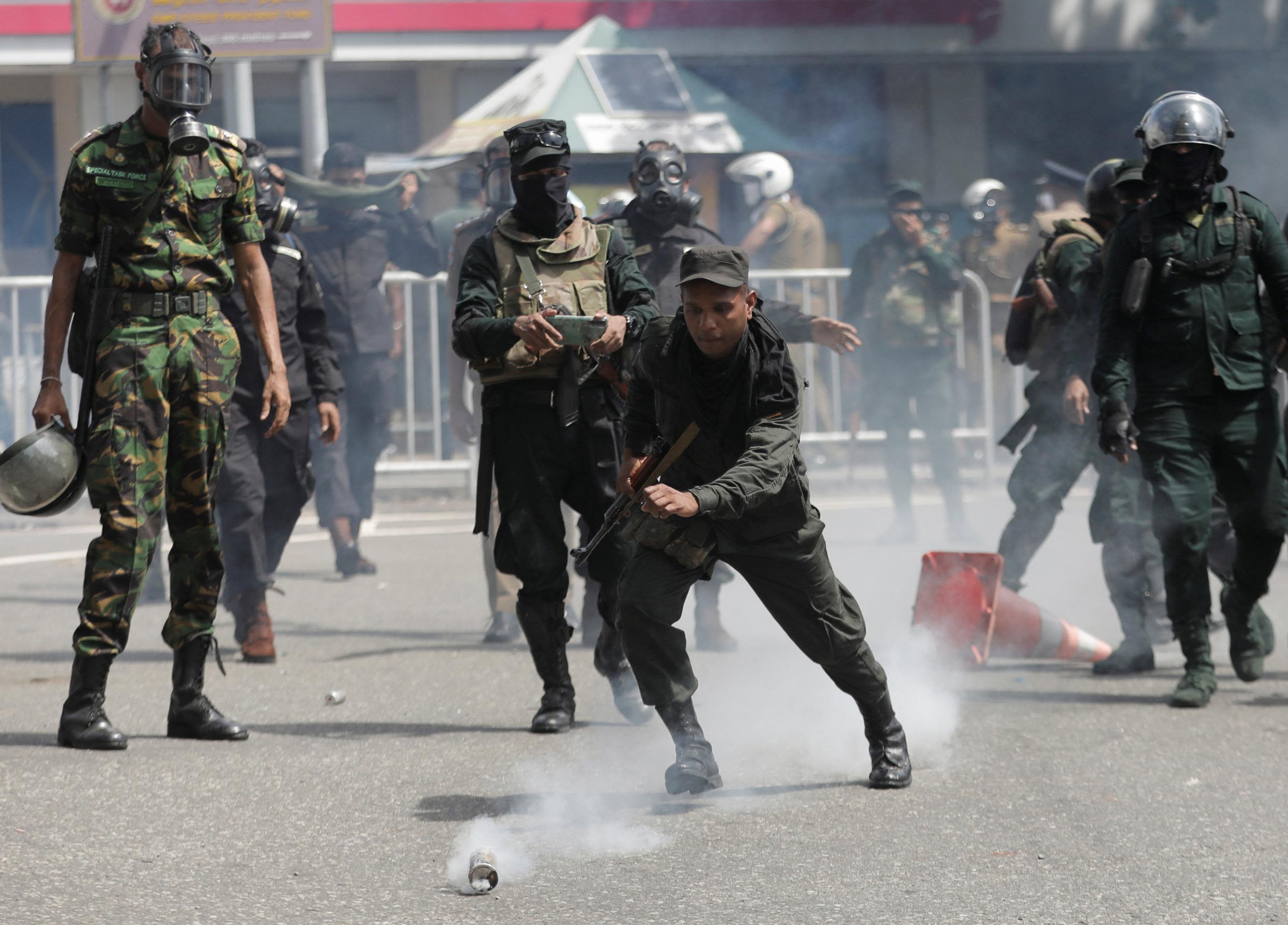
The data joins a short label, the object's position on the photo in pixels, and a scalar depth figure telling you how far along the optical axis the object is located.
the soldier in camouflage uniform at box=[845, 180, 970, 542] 21.61
